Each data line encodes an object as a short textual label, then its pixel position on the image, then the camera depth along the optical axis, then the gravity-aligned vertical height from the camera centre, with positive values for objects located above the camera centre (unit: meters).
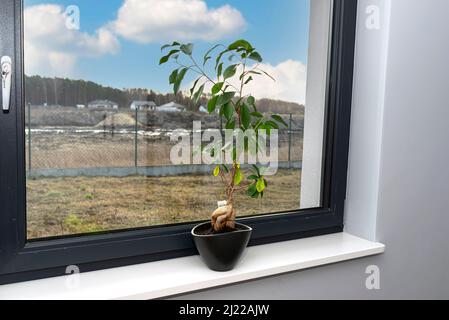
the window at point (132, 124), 1.02 -0.01
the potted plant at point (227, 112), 1.13 +0.04
